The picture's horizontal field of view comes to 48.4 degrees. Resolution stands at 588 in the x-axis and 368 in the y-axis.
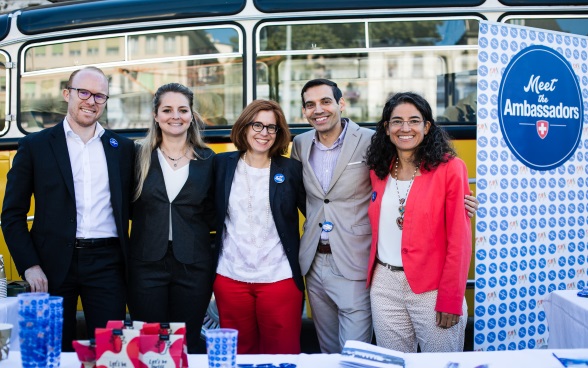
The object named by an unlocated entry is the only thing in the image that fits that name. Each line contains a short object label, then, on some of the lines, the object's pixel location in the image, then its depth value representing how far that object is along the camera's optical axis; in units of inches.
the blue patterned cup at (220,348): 79.0
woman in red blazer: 122.6
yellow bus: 192.5
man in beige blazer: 136.3
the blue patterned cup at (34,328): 81.5
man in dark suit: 132.2
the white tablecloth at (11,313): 117.2
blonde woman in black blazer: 135.6
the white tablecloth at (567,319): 121.0
